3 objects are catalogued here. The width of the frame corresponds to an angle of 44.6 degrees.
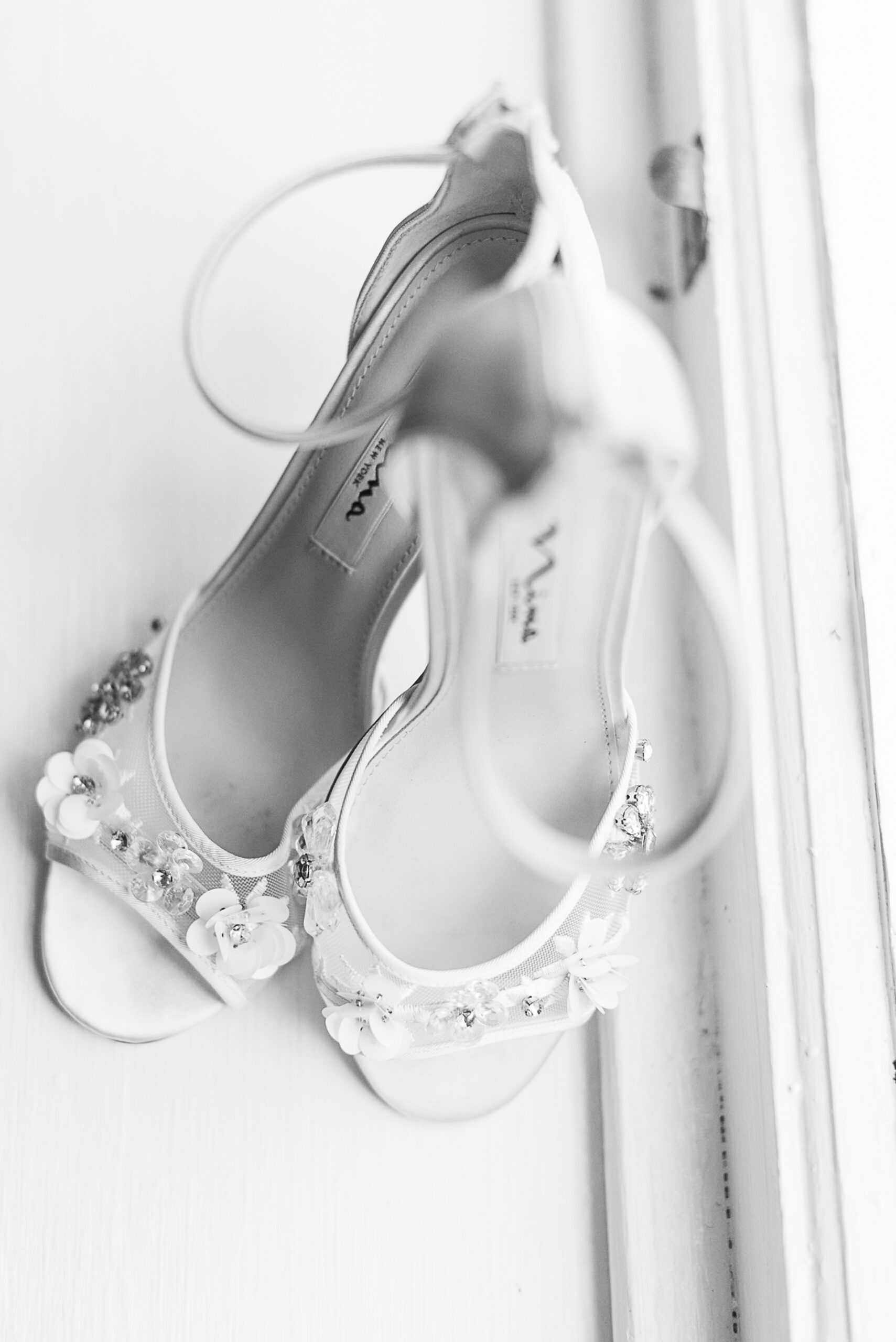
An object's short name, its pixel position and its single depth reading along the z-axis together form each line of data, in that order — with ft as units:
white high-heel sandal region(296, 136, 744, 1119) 1.36
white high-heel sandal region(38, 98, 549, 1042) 2.00
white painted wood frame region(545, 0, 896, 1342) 1.98
